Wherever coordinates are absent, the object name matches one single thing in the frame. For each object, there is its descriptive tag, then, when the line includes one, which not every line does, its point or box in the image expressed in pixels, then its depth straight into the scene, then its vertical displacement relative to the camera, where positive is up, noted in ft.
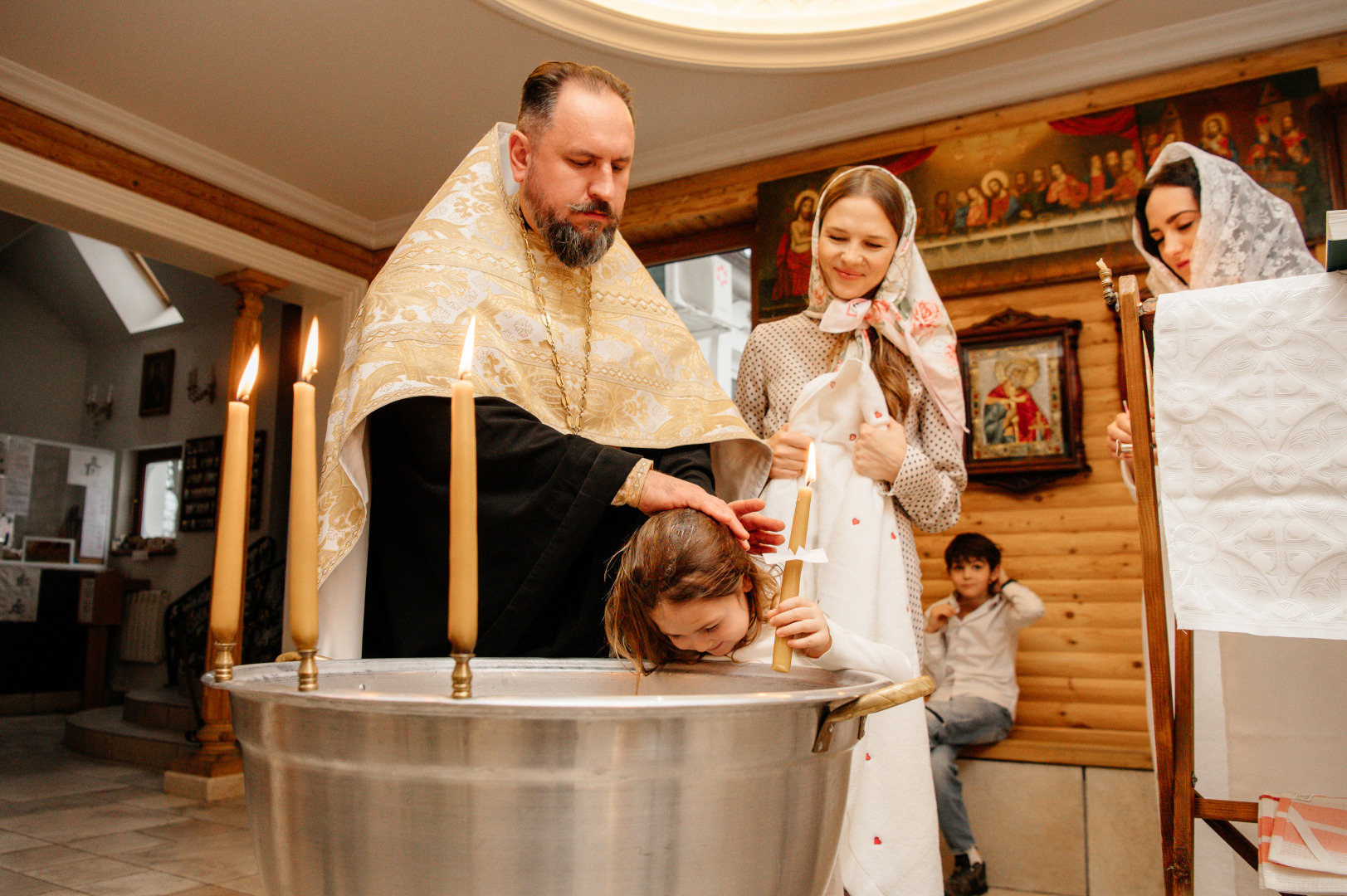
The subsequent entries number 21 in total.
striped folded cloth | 3.65 -1.14
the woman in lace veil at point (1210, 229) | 7.13 +2.86
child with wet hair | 4.32 -0.14
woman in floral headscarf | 5.72 +1.05
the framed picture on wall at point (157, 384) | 29.99 +6.20
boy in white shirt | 11.07 -1.24
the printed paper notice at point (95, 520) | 31.45 +1.70
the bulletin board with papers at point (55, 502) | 30.22 +2.29
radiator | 27.99 -1.80
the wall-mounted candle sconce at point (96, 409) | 32.09 +5.73
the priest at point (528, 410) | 4.48 +0.89
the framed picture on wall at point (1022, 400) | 13.62 +2.68
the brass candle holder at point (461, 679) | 2.03 -0.24
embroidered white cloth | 4.39 +0.61
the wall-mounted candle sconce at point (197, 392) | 28.40 +5.66
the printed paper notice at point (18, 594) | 27.96 -0.79
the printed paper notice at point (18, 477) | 30.40 +3.12
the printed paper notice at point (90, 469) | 31.50 +3.52
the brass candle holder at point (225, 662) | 2.43 -0.25
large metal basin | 2.04 -0.51
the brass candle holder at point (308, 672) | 2.34 -0.26
